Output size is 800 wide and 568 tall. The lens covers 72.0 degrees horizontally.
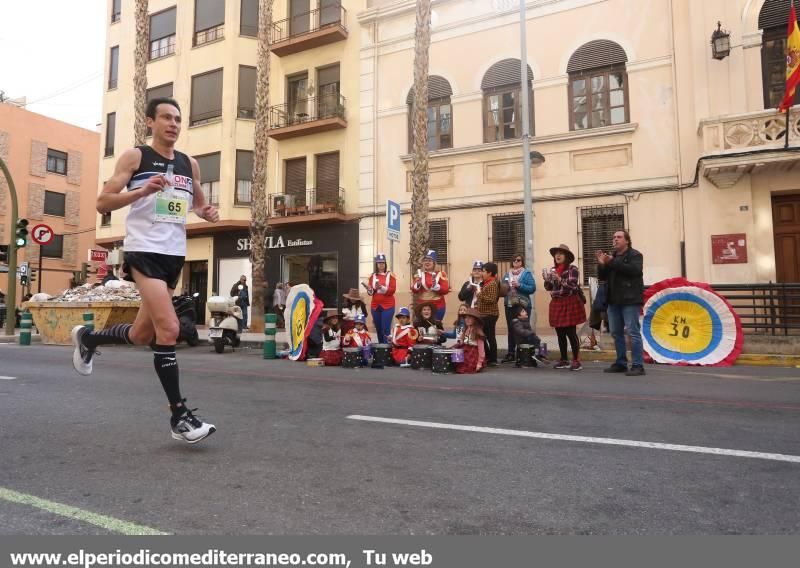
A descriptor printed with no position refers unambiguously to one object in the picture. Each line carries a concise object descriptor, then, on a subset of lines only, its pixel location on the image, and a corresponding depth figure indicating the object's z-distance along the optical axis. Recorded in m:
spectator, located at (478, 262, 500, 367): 8.85
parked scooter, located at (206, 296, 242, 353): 11.37
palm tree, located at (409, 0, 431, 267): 14.06
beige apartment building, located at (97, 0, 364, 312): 18.83
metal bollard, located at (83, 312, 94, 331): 12.32
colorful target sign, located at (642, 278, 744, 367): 8.31
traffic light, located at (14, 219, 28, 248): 15.49
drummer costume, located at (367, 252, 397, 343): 9.85
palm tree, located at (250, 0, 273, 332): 17.83
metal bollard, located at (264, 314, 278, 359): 10.08
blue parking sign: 11.09
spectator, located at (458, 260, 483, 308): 9.18
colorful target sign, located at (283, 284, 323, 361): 9.45
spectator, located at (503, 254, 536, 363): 9.08
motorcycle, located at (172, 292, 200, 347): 10.27
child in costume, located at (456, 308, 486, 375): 7.85
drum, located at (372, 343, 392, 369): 8.58
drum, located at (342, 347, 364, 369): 8.58
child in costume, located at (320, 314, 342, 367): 8.91
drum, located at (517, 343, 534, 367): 8.66
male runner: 3.26
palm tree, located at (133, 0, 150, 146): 18.86
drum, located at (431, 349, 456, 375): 7.74
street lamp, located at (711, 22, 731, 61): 12.68
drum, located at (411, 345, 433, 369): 8.23
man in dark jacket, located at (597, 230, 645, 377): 7.31
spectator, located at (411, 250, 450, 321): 9.50
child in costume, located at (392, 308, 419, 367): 8.92
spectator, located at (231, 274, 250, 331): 17.24
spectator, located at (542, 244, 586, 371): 8.21
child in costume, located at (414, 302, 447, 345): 8.89
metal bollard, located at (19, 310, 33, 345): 13.38
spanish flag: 11.04
